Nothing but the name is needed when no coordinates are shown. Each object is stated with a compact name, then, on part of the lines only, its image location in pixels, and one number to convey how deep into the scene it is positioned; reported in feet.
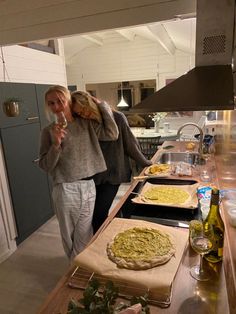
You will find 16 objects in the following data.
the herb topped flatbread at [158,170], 6.68
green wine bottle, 3.32
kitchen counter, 2.65
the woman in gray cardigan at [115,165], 6.32
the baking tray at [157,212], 4.64
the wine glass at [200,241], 3.11
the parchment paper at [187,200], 4.80
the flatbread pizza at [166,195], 5.06
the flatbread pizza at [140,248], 3.22
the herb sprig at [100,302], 2.00
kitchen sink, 8.87
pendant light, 20.20
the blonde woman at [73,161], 5.46
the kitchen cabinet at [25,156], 8.52
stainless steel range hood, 2.92
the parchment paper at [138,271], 2.83
